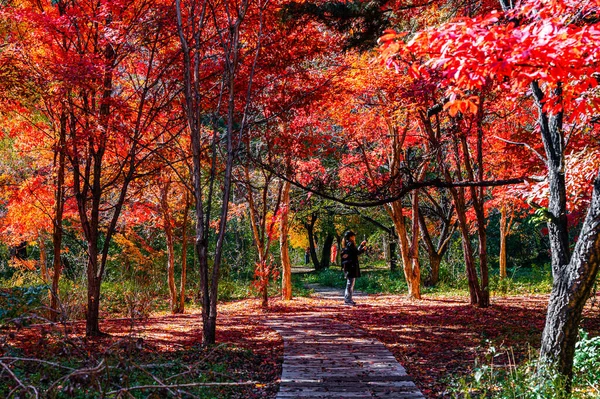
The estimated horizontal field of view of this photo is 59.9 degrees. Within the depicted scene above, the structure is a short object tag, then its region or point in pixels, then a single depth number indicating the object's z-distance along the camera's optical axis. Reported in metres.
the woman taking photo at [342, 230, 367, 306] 12.42
